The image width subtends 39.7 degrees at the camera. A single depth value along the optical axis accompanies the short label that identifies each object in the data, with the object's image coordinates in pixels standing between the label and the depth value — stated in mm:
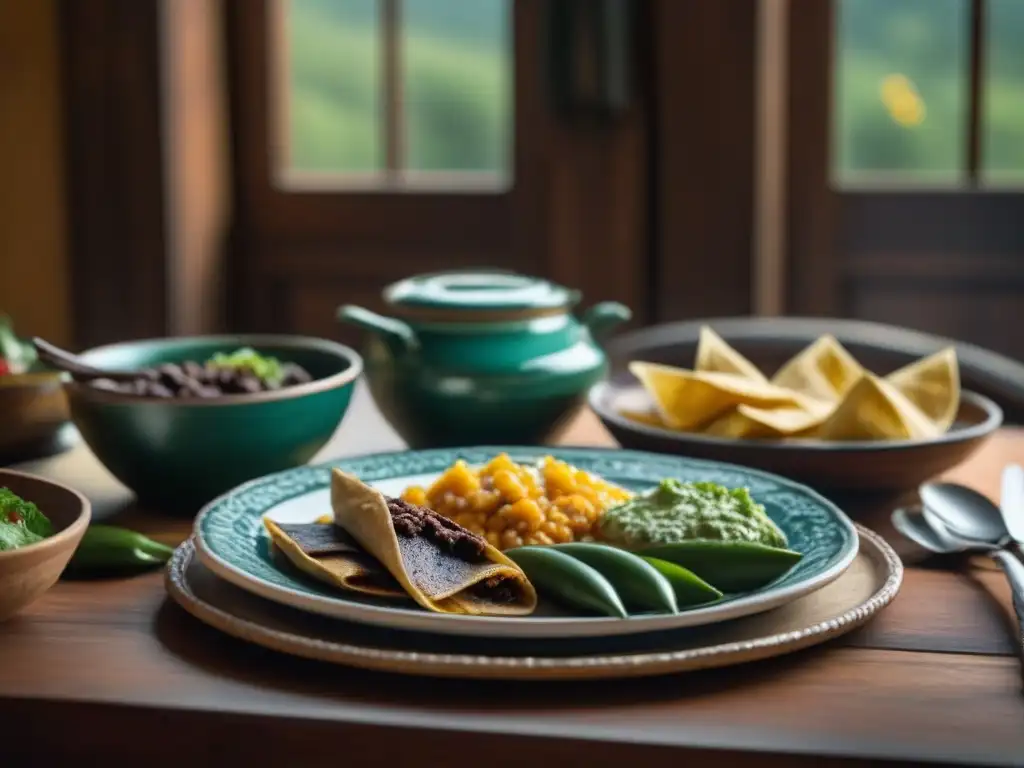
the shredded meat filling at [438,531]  887
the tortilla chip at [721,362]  1419
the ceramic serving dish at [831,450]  1144
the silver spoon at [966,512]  1064
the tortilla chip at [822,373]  1382
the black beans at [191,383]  1189
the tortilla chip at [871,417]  1189
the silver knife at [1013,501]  1048
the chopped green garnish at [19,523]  874
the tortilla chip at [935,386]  1307
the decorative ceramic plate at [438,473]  783
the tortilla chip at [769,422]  1211
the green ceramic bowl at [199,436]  1152
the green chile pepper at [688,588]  858
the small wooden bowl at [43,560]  845
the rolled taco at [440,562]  843
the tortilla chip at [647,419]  1327
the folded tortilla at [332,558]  865
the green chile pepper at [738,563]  892
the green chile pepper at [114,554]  1009
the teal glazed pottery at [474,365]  1348
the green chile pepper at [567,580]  818
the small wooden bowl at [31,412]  1305
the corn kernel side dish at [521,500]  983
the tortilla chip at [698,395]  1248
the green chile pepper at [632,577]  825
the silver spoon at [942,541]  934
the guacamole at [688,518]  937
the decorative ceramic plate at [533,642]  764
